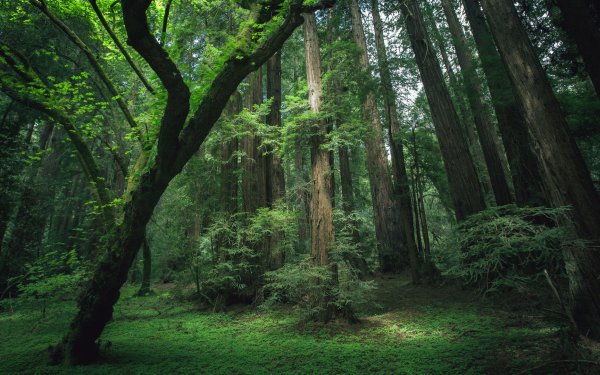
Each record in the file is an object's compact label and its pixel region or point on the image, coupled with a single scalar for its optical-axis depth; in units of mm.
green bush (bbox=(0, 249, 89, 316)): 5328
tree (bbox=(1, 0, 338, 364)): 3734
